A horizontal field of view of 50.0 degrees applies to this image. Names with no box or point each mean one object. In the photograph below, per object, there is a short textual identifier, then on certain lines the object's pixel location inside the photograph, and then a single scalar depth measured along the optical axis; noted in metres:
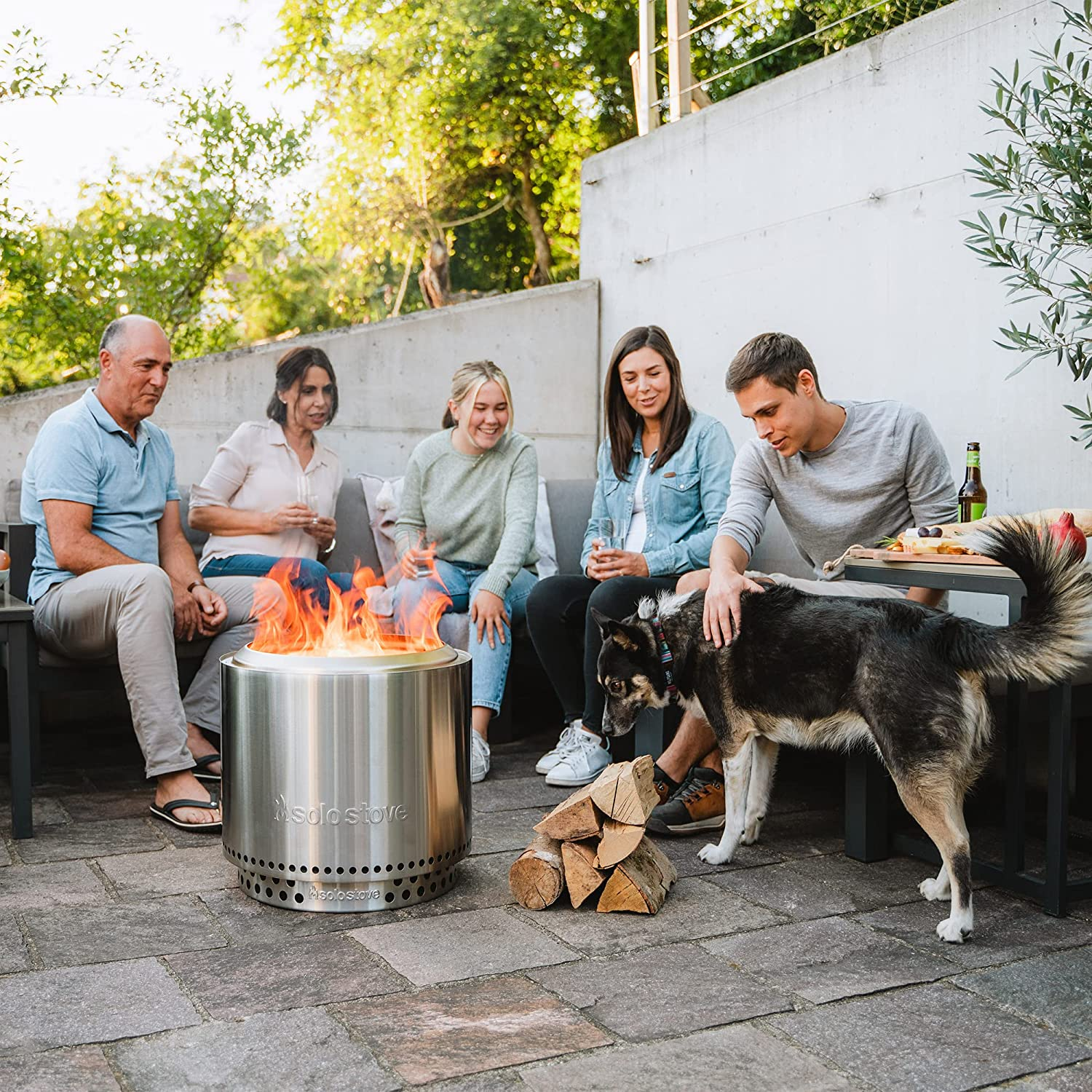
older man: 3.74
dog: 2.60
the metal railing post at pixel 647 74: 6.80
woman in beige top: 4.71
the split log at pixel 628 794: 2.90
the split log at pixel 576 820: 2.92
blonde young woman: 4.69
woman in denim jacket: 4.30
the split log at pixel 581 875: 2.92
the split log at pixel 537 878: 2.92
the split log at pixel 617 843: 2.89
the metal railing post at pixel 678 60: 6.58
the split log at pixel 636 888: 2.87
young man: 3.50
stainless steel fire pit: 2.78
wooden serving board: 2.94
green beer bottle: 3.67
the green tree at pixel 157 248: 7.09
